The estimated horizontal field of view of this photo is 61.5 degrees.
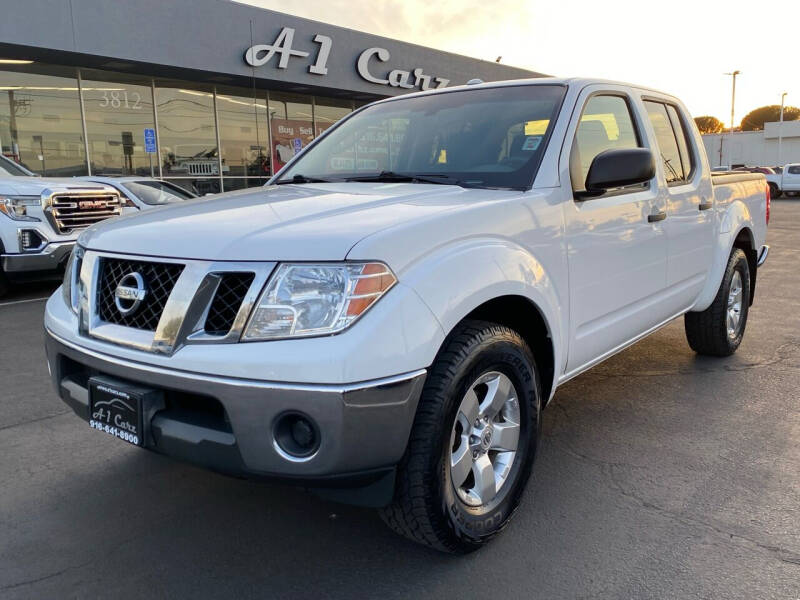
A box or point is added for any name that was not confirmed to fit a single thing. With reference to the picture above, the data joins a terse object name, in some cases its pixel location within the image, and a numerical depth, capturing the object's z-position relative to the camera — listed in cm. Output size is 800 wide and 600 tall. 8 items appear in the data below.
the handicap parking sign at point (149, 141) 1479
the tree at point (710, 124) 9811
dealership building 1361
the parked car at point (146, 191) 973
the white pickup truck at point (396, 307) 198
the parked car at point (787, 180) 3116
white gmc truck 750
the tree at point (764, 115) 9056
